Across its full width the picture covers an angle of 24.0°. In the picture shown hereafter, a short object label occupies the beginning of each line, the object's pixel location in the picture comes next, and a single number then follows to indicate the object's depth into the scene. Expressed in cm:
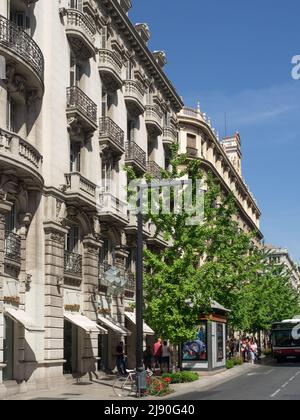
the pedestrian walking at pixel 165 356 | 3734
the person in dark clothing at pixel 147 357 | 3922
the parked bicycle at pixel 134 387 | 2375
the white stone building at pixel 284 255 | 17972
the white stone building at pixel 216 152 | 6462
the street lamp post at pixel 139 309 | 2351
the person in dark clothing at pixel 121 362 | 3209
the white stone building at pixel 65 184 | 2561
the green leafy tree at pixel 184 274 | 2998
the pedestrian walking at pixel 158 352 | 3616
